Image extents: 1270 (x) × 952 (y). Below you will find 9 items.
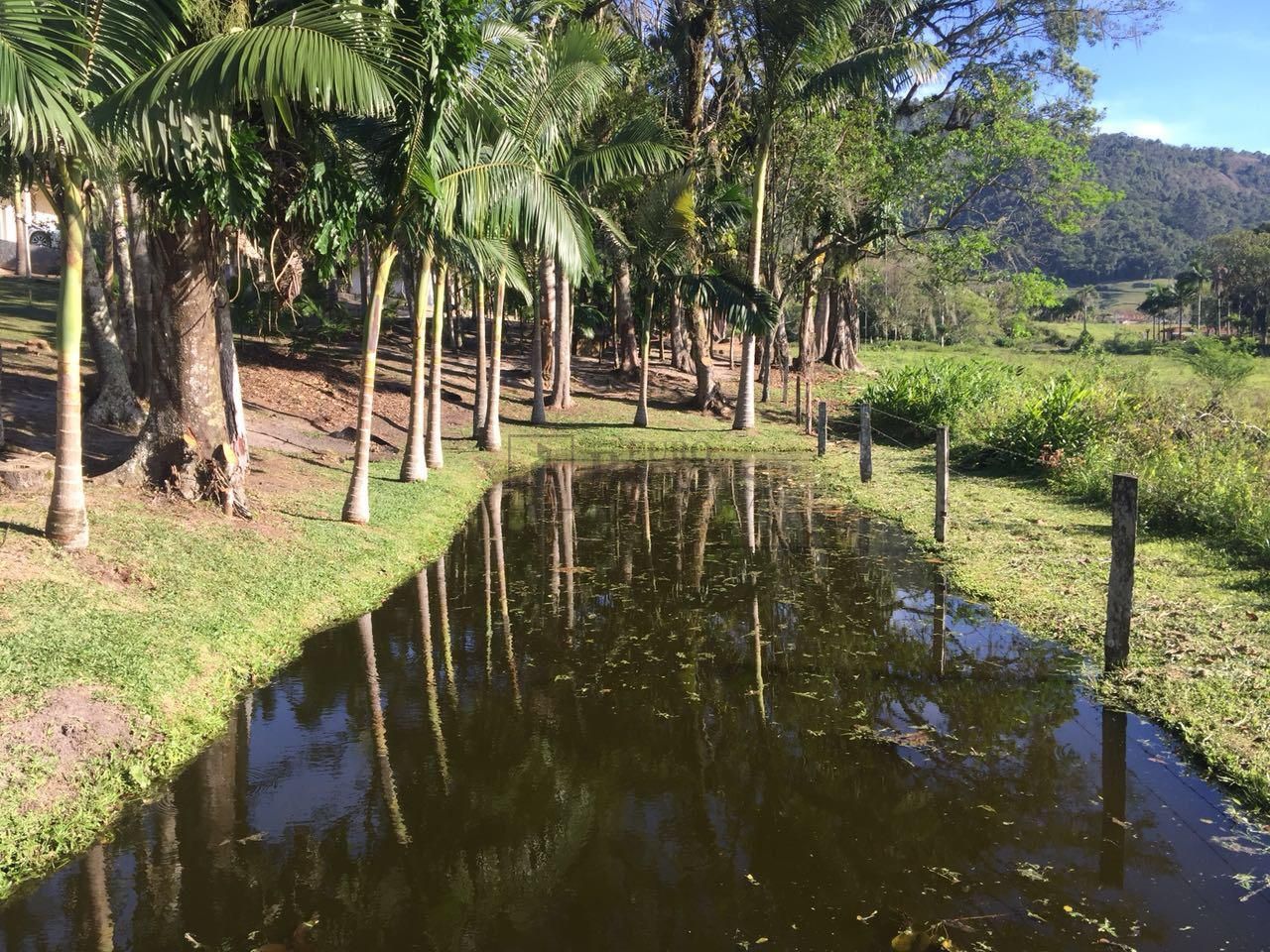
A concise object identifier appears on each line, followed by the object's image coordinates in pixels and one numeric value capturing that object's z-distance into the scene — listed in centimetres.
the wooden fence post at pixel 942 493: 1294
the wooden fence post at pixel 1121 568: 758
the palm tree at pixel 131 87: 819
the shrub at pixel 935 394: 2556
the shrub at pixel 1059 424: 1852
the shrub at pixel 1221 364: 3089
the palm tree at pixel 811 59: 2256
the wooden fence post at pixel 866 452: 1853
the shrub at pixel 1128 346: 6025
